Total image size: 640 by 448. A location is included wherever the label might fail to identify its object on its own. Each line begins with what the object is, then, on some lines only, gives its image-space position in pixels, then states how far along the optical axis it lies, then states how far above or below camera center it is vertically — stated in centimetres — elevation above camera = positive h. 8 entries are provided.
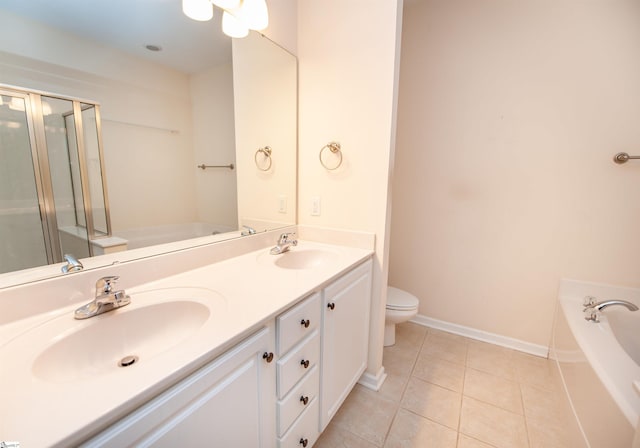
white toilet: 188 -85
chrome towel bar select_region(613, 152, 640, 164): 159 +19
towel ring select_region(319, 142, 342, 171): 159 +22
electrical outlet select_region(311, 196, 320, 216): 172 -13
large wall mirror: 80 +25
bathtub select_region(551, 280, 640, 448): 99 -78
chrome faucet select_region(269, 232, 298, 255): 151 -34
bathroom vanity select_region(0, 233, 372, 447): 49 -43
